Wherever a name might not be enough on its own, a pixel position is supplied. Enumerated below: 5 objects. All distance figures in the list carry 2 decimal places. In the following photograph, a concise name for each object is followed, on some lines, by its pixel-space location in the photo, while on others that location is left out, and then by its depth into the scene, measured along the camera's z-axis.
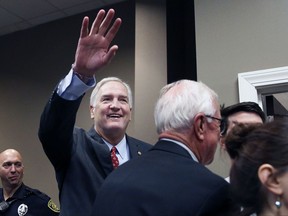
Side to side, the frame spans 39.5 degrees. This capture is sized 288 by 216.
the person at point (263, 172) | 0.82
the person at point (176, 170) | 0.90
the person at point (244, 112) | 1.75
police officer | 2.69
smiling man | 1.27
